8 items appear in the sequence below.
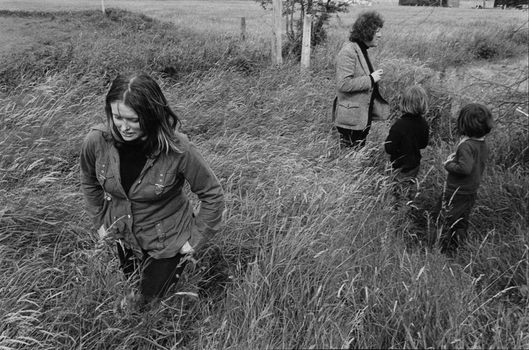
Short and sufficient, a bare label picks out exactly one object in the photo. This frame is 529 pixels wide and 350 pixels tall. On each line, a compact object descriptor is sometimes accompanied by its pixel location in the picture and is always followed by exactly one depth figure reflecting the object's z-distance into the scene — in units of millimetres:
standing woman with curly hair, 4086
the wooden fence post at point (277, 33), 7084
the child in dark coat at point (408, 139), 3789
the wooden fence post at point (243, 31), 8945
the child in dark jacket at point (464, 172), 3322
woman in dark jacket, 1996
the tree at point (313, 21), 8133
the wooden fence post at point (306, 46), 6988
